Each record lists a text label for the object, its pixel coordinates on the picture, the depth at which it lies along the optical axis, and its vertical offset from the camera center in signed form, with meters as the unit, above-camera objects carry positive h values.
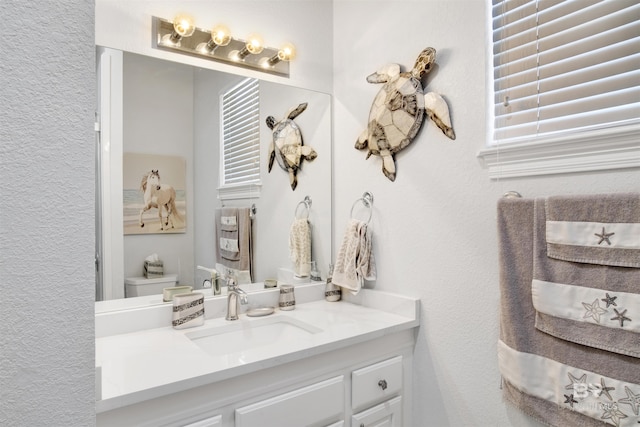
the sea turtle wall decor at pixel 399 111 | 1.48 +0.43
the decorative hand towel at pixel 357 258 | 1.73 -0.20
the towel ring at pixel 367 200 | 1.79 +0.07
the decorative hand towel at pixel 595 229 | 0.97 -0.04
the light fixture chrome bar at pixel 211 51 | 1.52 +0.73
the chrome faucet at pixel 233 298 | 1.57 -0.35
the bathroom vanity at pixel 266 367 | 1.00 -0.47
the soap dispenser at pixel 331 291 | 1.91 -0.39
